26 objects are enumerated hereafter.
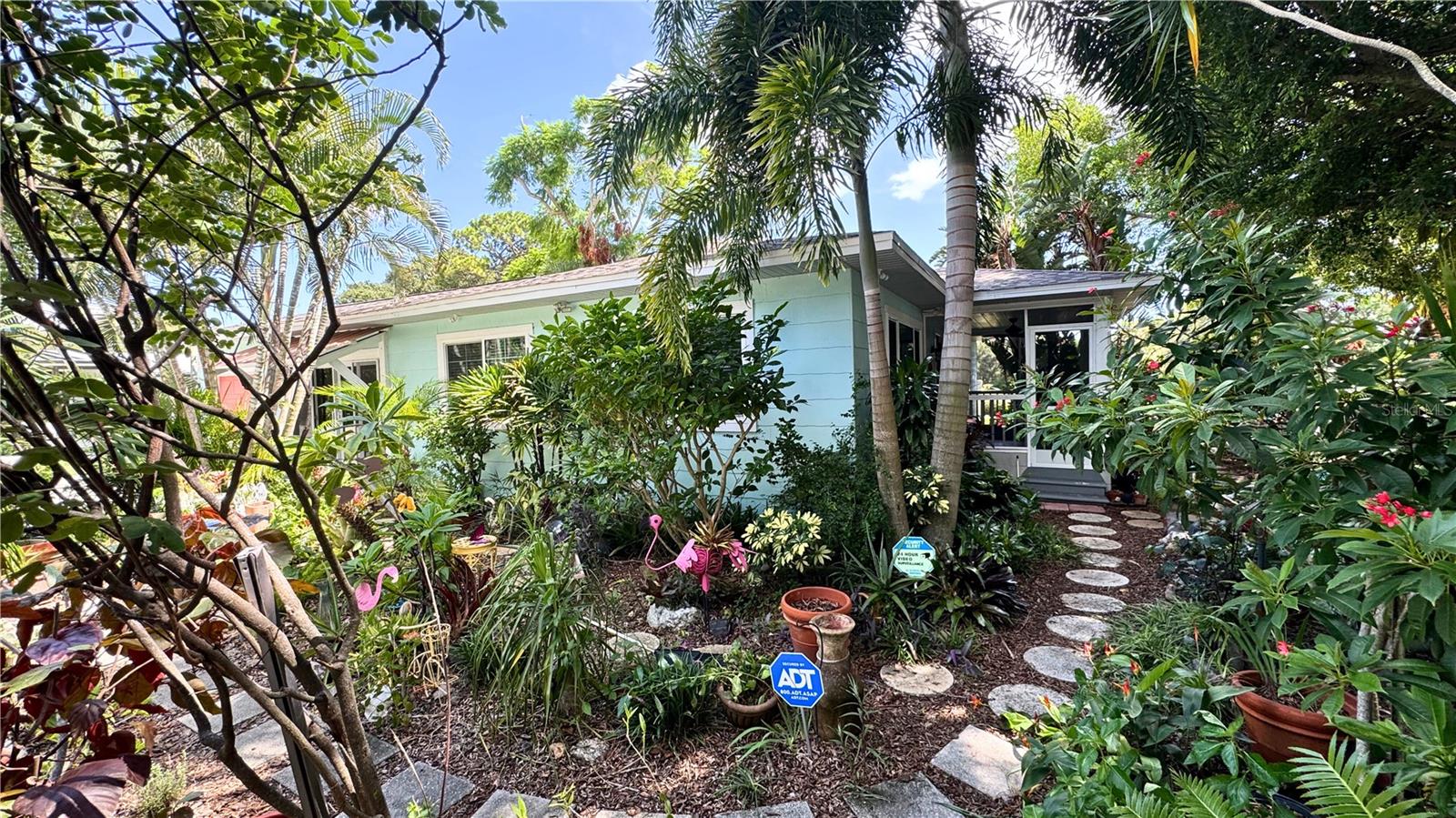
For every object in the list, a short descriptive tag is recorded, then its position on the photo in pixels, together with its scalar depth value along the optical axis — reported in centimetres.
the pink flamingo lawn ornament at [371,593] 280
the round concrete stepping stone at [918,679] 319
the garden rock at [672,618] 409
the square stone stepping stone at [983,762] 235
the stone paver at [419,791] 236
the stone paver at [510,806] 228
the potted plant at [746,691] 276
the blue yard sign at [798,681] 245
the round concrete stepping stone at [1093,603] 412
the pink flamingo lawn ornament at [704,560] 402
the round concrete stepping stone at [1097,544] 555
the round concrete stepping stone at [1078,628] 370
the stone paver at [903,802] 224
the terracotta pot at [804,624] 314
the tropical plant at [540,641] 274
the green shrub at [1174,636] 300
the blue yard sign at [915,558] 337
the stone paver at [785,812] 225
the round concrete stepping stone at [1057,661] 328
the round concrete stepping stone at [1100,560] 508
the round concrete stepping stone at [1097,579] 460
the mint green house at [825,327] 589
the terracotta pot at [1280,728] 202
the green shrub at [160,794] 224
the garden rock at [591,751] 260
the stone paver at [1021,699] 293
